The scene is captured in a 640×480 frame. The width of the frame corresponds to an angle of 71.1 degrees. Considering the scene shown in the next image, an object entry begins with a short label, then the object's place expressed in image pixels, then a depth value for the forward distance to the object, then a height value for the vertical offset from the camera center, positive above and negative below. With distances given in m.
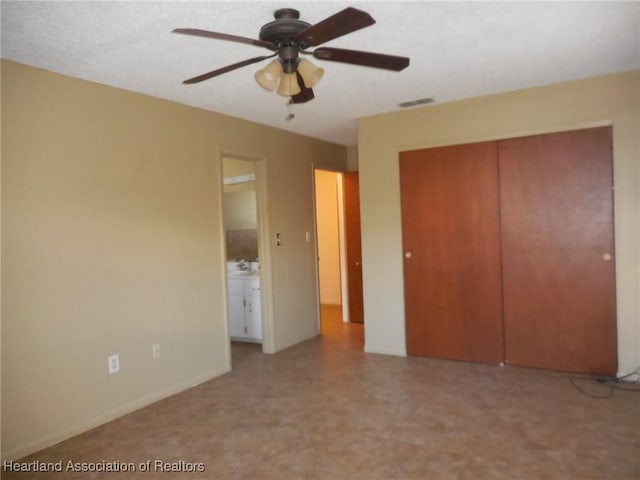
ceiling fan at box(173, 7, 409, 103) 1.91 +0.76
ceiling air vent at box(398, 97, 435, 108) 3.87 +1.09
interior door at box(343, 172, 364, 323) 5.69 -0.09
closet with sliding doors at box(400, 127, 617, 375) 3.55 -0.25
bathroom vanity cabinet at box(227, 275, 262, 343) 4.89 -0.84
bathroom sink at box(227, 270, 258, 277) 5.06 -0.46
